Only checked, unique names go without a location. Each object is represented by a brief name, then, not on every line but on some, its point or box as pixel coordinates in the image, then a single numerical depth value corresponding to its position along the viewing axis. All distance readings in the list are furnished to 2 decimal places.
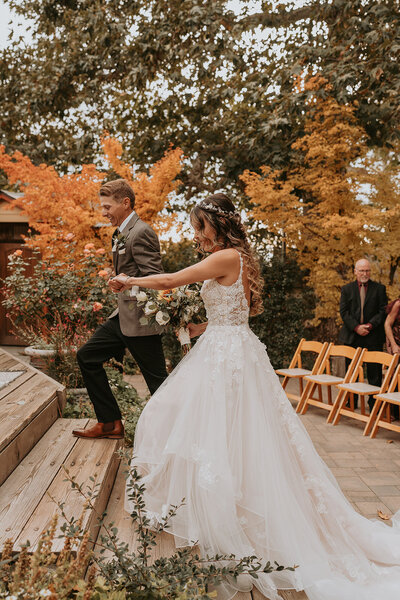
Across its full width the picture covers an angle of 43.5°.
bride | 2.59
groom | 3.51
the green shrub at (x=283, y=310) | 10.04
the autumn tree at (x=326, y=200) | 8.03
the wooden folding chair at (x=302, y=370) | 7.17
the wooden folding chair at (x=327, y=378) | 6.53
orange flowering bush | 5.91
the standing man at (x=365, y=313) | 7.05
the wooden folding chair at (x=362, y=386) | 5.92
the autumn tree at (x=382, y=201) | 7.86
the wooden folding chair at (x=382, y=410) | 5.59
